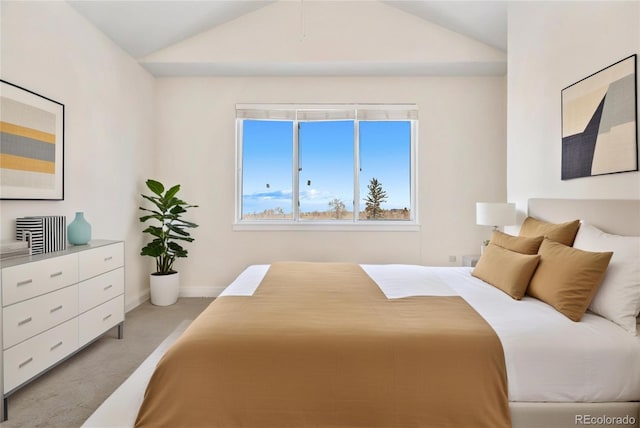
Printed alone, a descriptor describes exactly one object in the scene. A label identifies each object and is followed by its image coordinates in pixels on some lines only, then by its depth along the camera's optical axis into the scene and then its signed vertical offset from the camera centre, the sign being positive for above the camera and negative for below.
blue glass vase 2.74 -0.13
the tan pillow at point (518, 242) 2.26 -0.19
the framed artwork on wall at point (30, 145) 2.31 +0.48
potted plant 3.85 -0.36
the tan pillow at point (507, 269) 2.04 -0.33
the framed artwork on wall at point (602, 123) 1.96 +0.55
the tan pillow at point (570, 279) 1.72 -0.32
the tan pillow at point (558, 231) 2.18 -0.10
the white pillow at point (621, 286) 1.63 -0.33
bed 1.39 -0.64
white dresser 1.94 -0.58
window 4.48 +0.58
